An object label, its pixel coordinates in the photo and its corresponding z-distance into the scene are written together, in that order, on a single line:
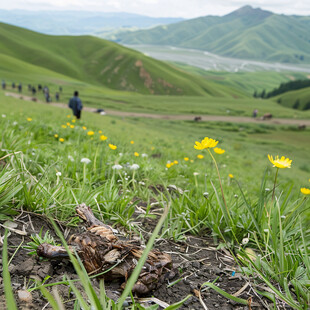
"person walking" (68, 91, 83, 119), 17.92
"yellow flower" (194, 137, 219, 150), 2.40
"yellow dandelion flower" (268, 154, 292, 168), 2.36
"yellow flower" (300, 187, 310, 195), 2.61
